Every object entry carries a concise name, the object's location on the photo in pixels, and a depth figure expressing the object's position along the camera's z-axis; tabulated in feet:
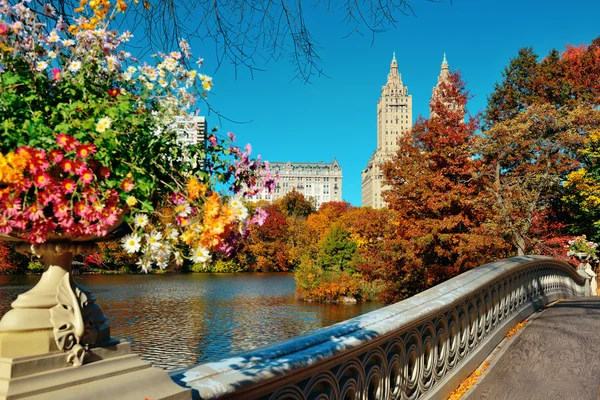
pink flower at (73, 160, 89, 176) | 4.02
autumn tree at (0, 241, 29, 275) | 88.55
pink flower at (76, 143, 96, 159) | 4.02
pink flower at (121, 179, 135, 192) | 4.33
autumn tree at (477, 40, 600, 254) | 59.98
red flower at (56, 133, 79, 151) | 3.94
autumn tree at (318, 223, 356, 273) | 100.89
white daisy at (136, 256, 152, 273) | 4.70
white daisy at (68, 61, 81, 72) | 4.69
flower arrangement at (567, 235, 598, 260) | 47.87
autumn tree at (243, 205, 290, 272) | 183.14
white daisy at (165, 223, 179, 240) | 4.74
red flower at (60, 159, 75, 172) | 3.97
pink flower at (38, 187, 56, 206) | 3.88
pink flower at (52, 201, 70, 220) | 3.99
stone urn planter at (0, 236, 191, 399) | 3.81
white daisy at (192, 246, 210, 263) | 4.38
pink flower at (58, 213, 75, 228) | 4.00
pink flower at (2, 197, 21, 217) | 3.77
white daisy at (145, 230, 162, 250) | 4.61
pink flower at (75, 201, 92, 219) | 4.03
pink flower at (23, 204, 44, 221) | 3.86
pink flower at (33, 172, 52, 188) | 3.81
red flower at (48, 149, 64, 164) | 3.91
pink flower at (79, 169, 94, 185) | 4.02
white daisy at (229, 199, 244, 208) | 4.65
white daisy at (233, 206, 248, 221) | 4.61
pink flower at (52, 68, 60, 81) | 4.56
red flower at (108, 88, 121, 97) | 4.78
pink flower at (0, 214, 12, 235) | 3.78
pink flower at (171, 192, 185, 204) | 4.83
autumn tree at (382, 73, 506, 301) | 54.19
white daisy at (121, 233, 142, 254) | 4.43
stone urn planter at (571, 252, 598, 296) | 48.08
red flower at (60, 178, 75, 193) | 3.98
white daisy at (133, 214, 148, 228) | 4.43
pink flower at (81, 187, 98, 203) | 4.08
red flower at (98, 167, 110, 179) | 4.24
